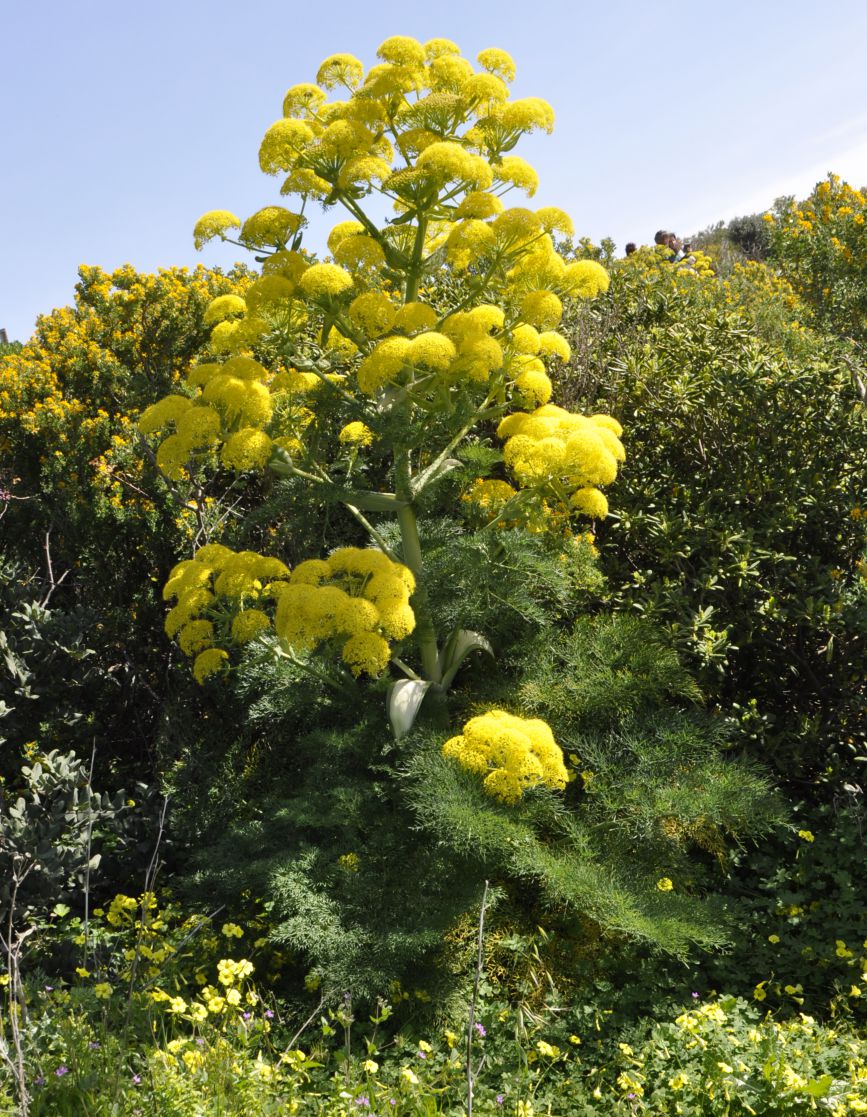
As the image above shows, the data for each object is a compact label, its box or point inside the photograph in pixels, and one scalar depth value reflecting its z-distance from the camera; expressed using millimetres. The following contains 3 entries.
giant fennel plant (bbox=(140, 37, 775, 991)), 3195
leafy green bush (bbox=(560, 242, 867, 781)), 4223
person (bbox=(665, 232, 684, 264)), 11853
